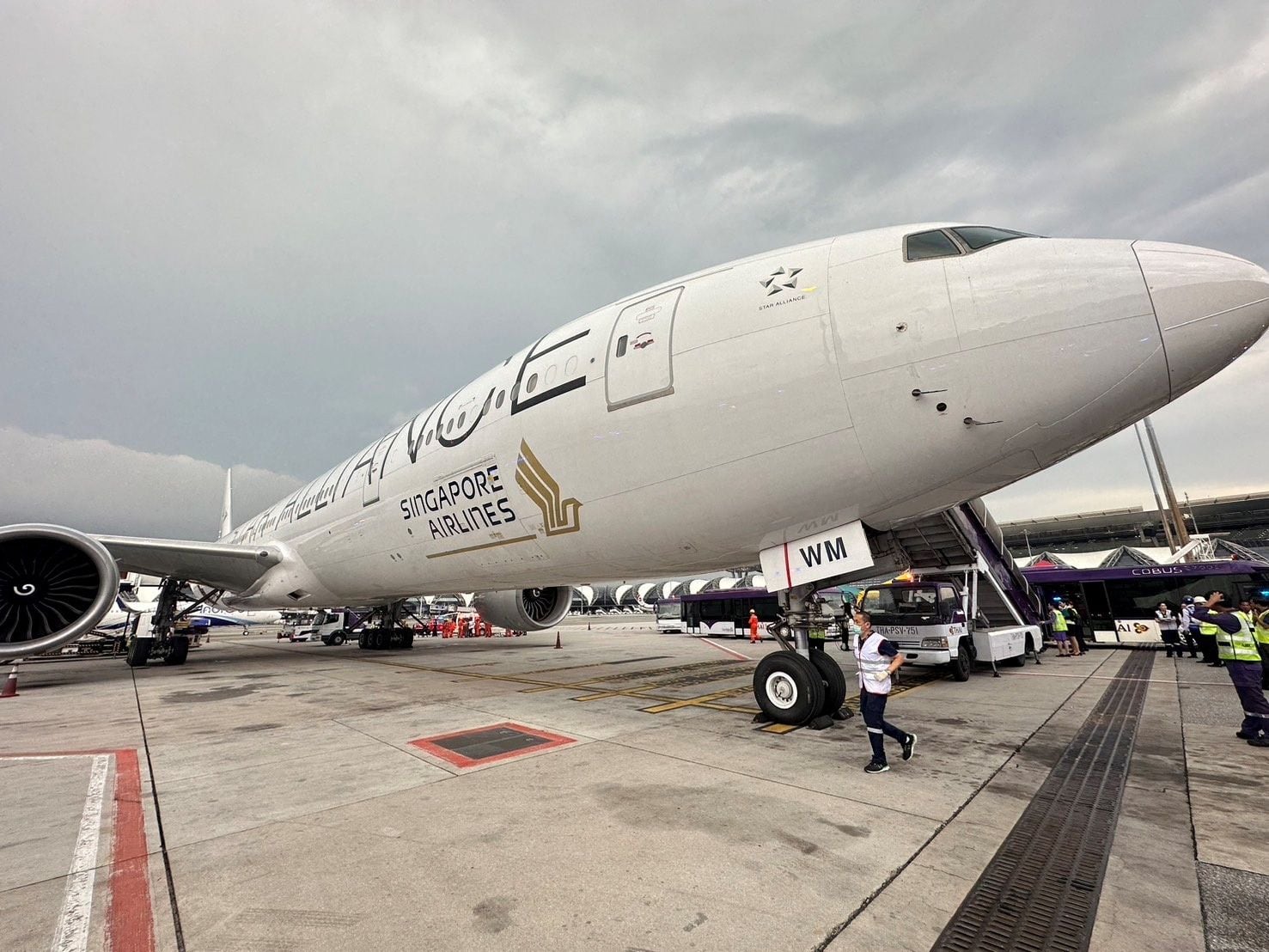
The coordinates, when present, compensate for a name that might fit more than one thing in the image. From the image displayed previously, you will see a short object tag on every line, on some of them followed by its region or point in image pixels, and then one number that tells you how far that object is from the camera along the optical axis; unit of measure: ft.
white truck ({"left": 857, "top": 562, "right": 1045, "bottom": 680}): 35.65
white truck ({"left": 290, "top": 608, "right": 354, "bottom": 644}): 96.94
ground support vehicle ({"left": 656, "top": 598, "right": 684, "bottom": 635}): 106.52
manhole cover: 18.15
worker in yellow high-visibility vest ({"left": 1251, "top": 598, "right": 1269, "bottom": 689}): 26.20
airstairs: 41.47
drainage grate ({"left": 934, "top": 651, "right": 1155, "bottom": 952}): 8.36
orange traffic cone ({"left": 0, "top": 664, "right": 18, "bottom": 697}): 35.22
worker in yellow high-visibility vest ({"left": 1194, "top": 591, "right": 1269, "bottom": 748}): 19.40
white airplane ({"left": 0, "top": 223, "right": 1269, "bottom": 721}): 14.01
